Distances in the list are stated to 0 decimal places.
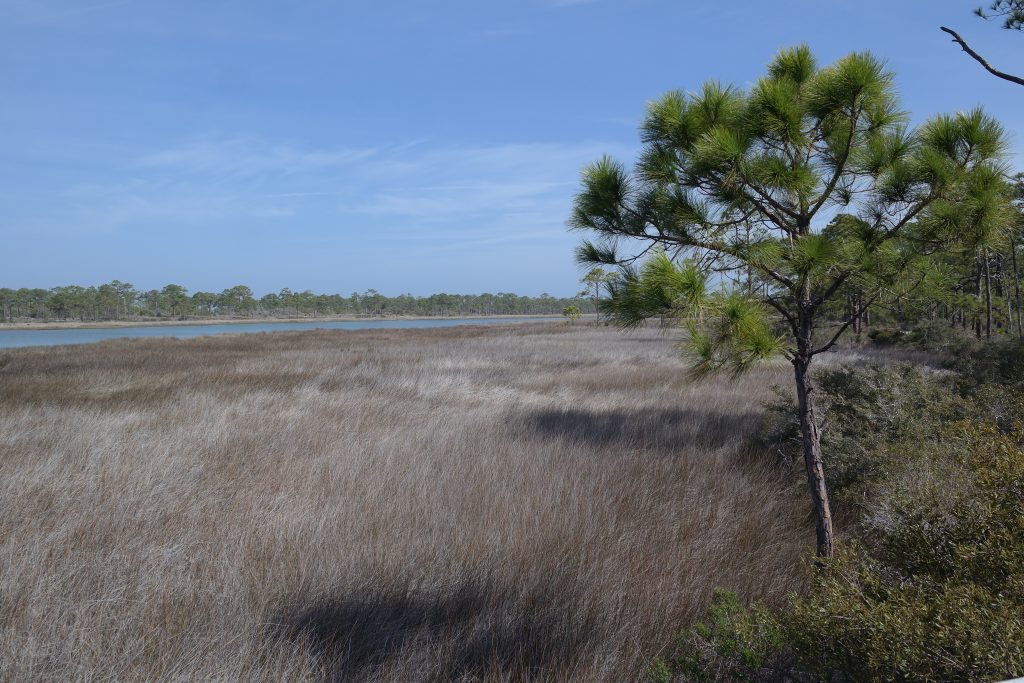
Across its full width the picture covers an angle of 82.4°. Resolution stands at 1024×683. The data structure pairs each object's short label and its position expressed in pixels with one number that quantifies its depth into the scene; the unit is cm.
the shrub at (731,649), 215
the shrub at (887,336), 2196
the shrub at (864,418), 518
